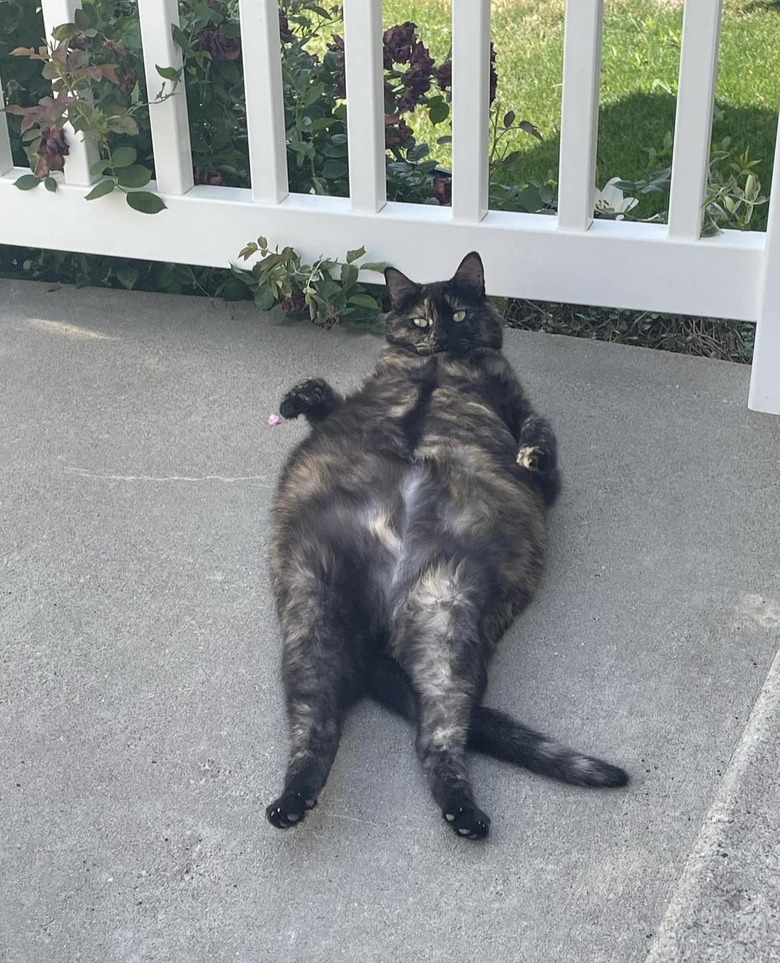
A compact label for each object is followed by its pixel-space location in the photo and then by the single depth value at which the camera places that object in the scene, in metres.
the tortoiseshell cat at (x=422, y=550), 2.10
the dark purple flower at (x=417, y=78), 3.70
